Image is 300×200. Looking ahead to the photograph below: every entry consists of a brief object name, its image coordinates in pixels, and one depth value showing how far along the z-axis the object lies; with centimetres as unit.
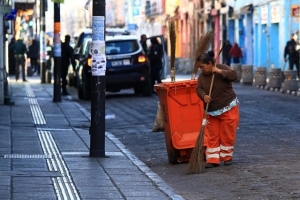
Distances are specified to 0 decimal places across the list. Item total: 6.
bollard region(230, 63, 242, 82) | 4362
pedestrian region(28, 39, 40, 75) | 5156
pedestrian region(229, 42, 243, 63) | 5372
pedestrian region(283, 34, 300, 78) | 4294
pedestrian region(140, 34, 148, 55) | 3544
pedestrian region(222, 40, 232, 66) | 5516
